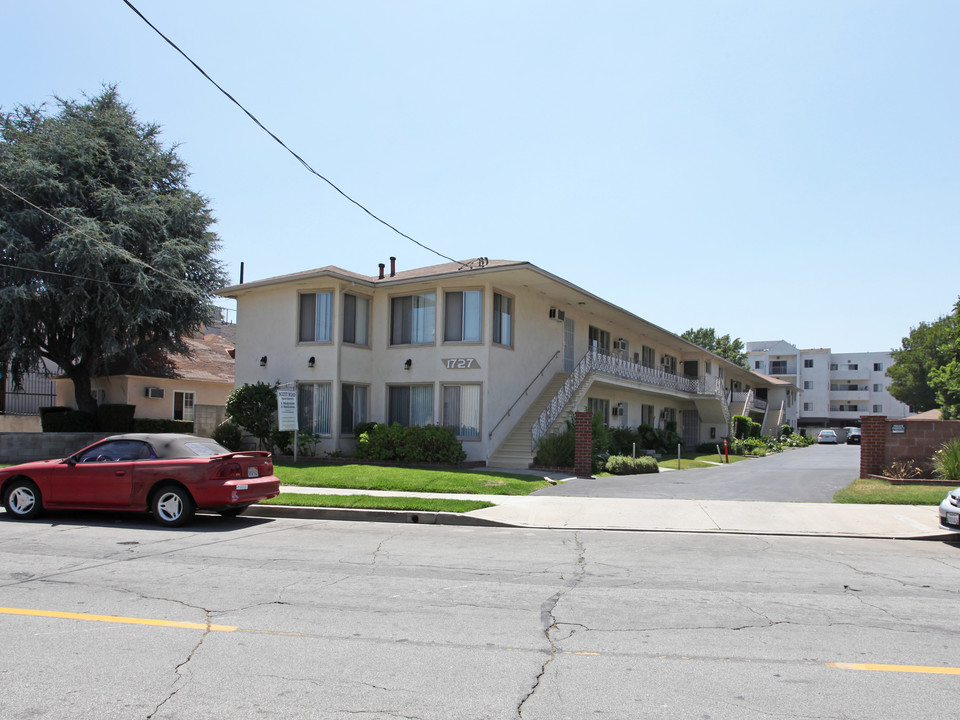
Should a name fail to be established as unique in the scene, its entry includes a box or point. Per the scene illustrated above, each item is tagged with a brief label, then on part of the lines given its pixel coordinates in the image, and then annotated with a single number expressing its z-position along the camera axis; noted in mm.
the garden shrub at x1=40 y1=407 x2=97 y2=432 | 27406
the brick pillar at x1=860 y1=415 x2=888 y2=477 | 17500
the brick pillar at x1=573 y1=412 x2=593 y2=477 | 20391
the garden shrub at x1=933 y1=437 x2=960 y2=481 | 16156
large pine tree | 25719
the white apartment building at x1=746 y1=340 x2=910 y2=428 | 94125
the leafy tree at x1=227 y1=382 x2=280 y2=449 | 23219
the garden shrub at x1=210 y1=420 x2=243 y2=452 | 23953
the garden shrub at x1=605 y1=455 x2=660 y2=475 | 22344
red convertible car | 11430
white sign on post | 21109
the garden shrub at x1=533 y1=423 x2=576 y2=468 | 21516
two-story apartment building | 22562
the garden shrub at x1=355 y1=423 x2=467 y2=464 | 21250
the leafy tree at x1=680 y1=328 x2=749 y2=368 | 87112
